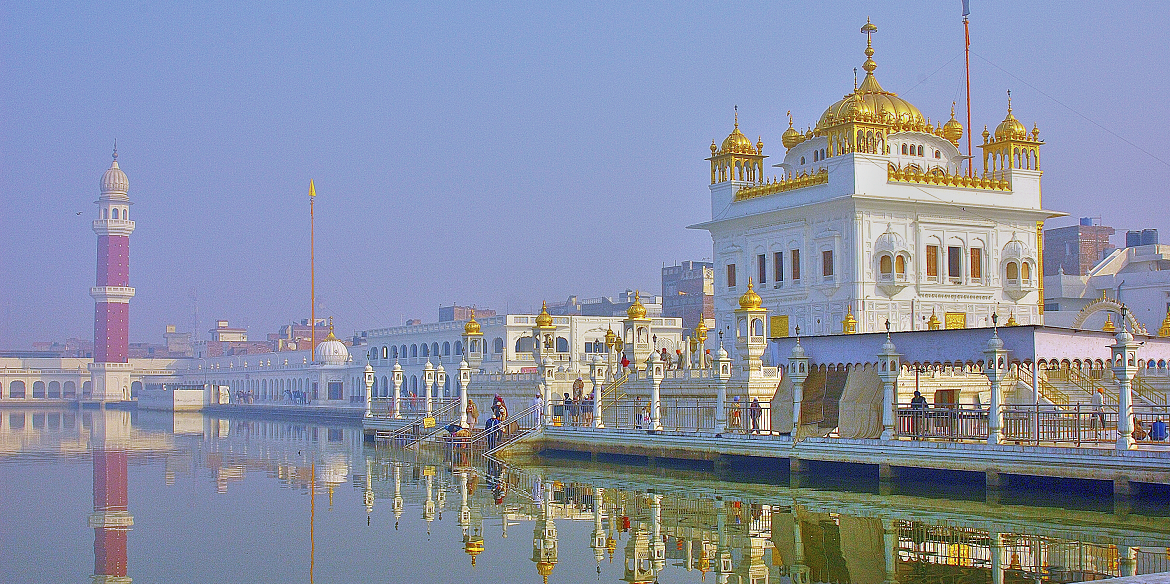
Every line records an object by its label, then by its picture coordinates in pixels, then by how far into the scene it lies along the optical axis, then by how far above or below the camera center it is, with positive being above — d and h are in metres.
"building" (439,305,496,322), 95.19 +3.30
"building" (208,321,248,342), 146.68 +2.84
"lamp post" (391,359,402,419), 39.76 -0.97
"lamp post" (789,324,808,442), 23.70 -0.36
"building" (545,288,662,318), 77.94 +3.24
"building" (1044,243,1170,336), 47.69 +2.53
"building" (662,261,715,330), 81.00 +3.97
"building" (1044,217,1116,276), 65.19 +5.35
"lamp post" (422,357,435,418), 37.91 -0.70
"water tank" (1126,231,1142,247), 59.12 +5.21
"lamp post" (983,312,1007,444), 20.12 -0.38
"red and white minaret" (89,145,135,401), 109.16 +5.00
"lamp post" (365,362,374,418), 41.16 -0.98
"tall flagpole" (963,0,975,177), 38.03 +9.55
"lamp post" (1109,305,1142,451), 18.17 -0.42
